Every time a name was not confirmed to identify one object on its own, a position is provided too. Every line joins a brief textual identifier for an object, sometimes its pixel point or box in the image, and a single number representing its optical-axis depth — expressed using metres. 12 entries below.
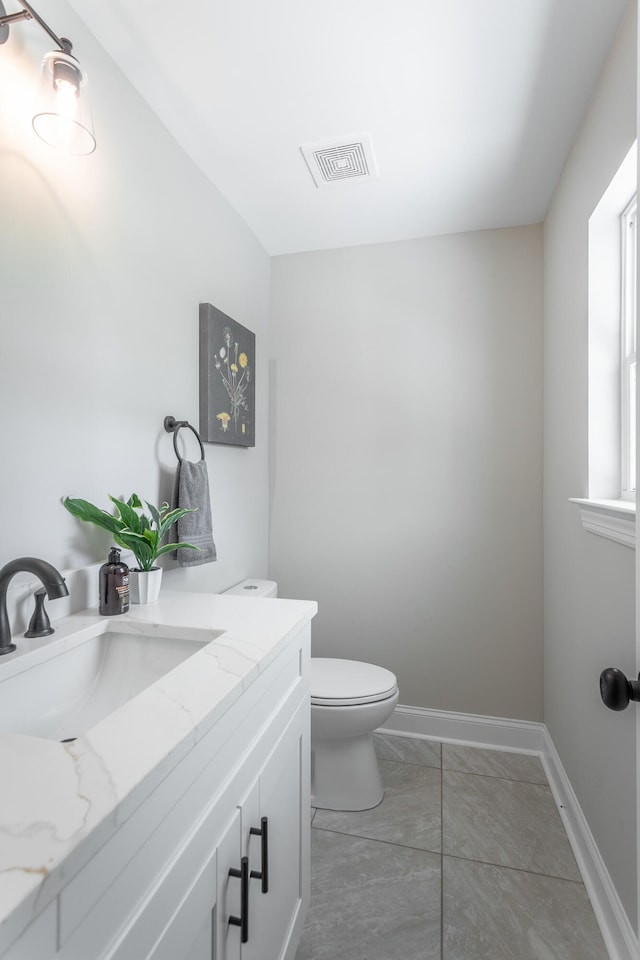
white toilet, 1.79
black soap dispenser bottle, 1.23
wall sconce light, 1.03
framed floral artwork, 1.87
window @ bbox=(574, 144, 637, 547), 1.53
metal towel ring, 1.66
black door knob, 0.69
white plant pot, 1.33
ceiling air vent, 1.75
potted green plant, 1.29
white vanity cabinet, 0.52
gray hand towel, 1.63
